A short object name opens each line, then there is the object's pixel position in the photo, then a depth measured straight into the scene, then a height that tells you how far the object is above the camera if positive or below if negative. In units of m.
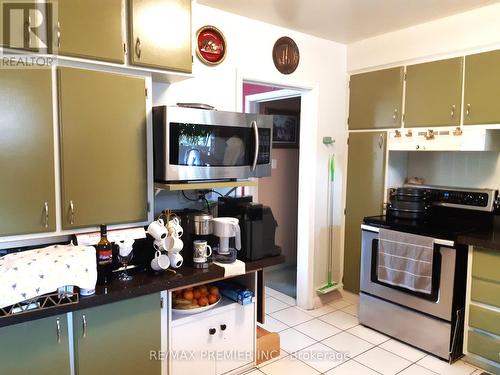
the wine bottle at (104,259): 1.85 -0.50
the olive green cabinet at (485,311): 2.42 -0.97
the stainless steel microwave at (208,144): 2.02 +0.09
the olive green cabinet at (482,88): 2.63 +0.53
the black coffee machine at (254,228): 2.30 -0.42
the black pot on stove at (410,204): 2.99 -0.33
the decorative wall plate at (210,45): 2.58 +0.79
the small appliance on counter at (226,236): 2.21 -0.45
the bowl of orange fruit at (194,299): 2.14 -0.82
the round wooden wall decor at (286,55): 3.04 +0.86
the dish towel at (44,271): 1.53 -0.48
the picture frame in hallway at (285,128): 4.41 +0.38
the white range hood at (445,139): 2.74 +0.18
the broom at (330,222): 3.54 -0.58
